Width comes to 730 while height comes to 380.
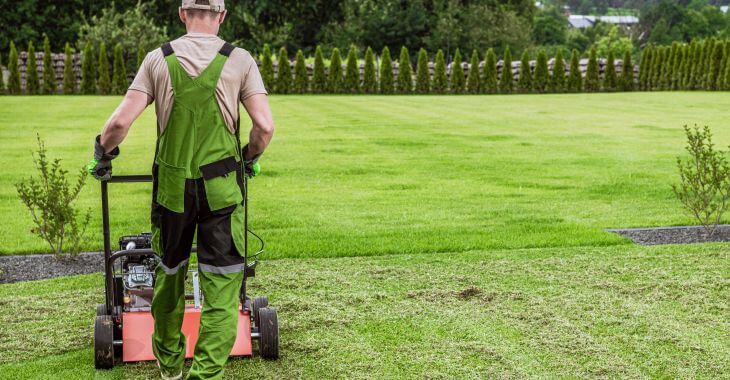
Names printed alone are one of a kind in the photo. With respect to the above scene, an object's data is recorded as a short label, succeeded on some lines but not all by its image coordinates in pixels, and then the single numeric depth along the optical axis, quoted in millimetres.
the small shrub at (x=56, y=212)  7211
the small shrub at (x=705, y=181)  8258
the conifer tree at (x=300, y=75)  30797
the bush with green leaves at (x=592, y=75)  32531
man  3957
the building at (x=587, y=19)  126188
